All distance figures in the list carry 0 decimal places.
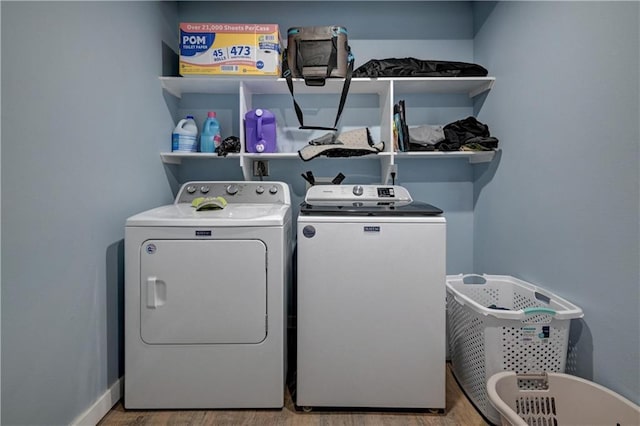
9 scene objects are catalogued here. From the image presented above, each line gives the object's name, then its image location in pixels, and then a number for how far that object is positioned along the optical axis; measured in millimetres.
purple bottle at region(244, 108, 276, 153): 2170
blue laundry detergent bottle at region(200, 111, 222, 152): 2254
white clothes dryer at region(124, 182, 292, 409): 1597
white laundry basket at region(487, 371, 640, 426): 1248
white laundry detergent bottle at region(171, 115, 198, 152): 2201
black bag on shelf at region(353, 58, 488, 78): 2100
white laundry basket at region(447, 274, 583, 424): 1475
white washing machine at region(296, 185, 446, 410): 1631
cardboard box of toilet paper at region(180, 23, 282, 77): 2021
